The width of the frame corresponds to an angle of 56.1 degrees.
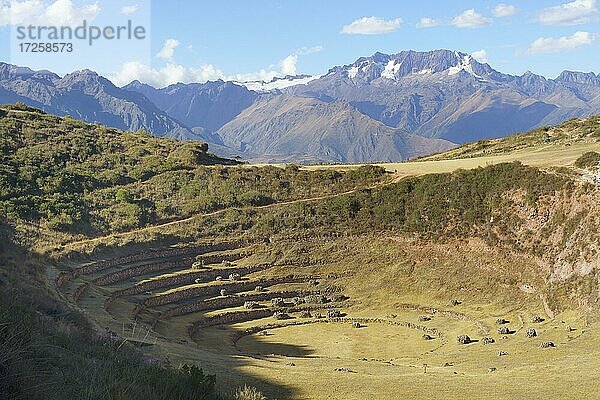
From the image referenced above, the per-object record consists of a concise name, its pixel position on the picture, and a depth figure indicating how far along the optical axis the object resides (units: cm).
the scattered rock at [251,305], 5138
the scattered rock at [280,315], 5016
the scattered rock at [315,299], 5321
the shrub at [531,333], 3925
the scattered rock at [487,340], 4007
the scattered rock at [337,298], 5369
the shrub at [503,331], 4213
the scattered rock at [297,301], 5309
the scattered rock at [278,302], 5234
